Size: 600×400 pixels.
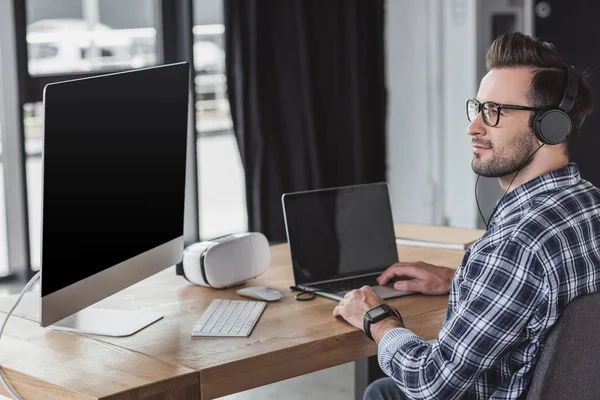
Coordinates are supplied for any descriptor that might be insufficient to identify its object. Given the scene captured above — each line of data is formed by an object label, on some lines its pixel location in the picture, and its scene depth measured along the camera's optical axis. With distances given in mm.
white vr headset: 3092
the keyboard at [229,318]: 2757
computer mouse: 3025
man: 2422
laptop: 3125
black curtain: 5154
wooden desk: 2508
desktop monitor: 2579
